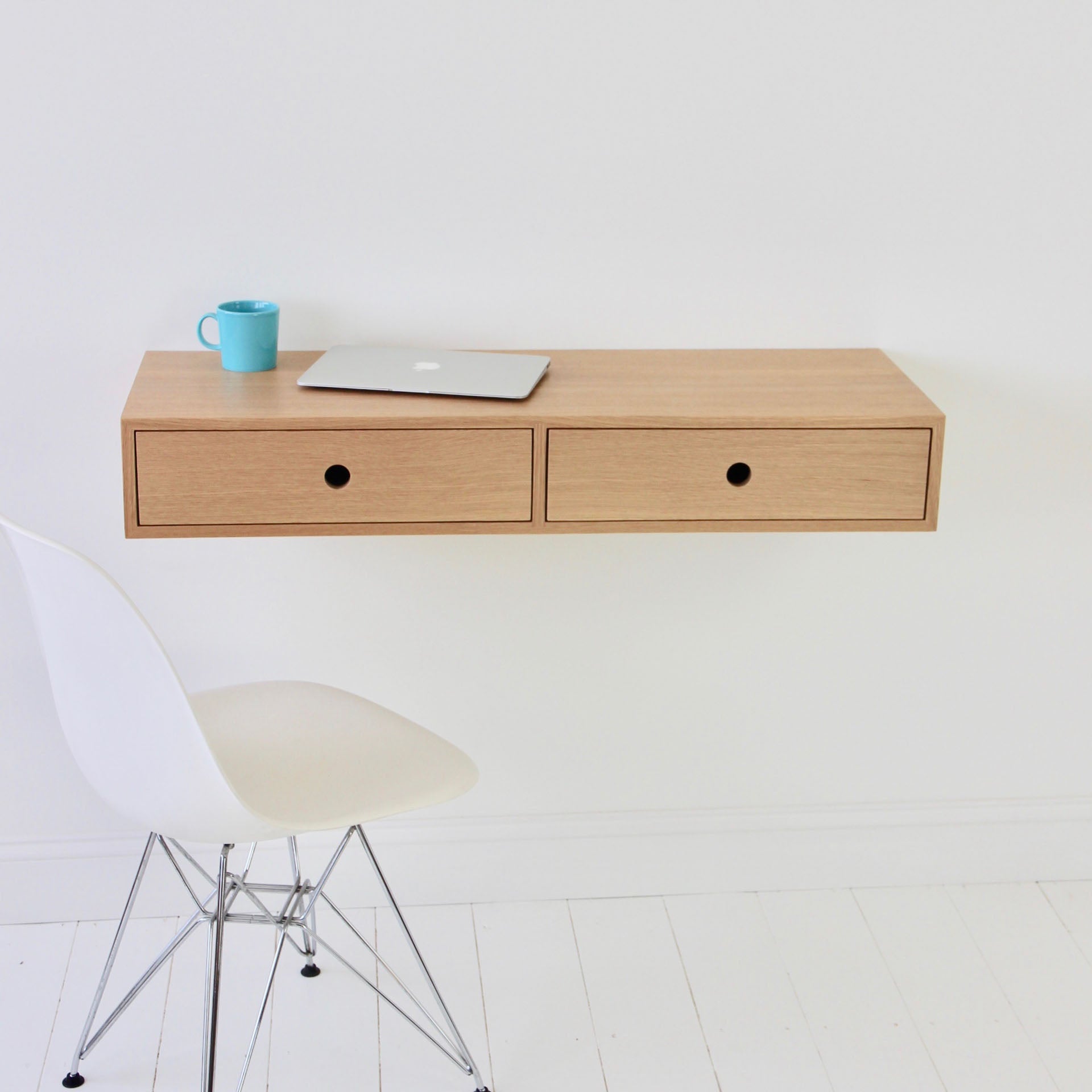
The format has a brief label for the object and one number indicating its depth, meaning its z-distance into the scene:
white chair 2.82
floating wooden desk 3.04
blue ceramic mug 3.17
